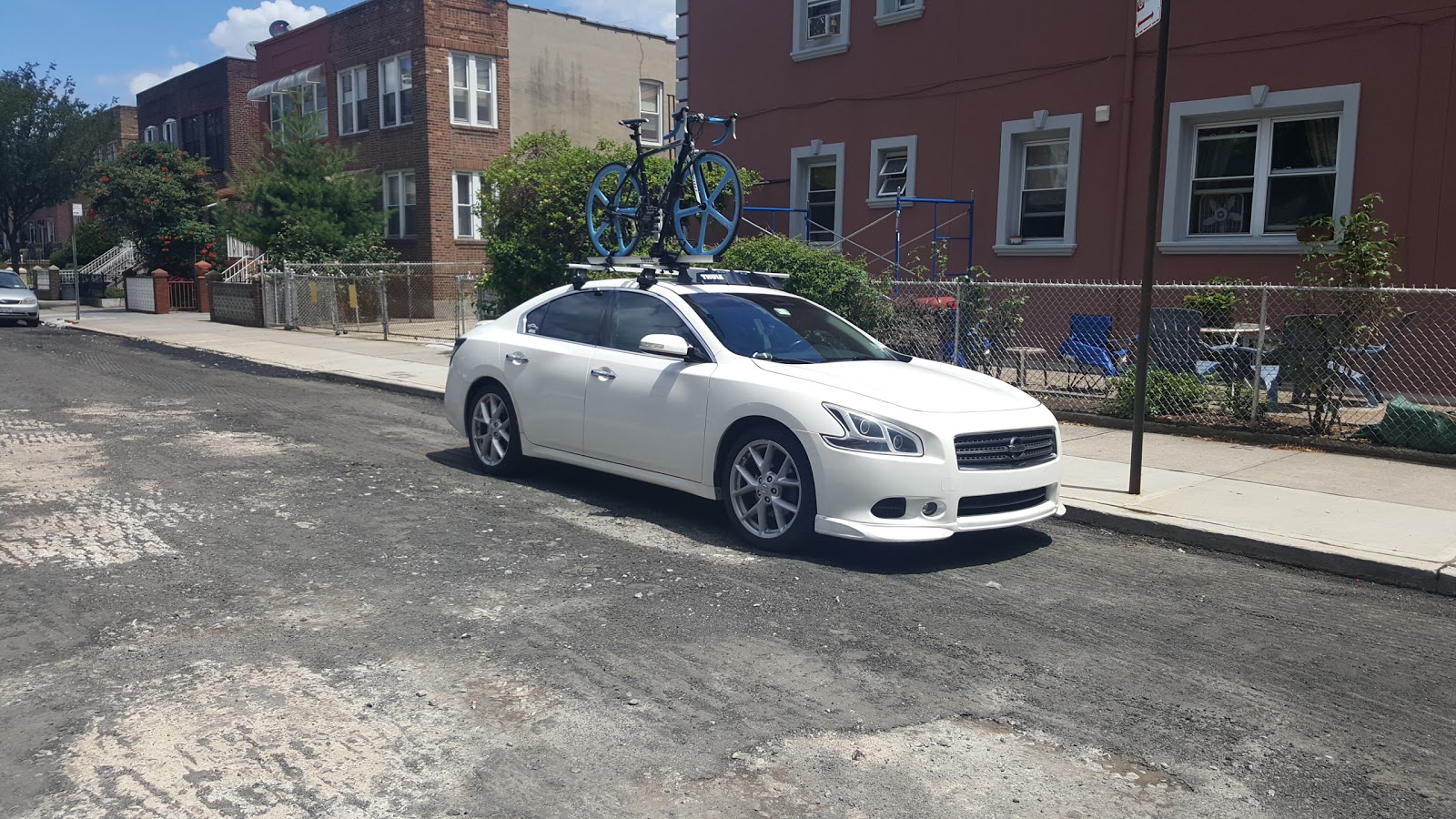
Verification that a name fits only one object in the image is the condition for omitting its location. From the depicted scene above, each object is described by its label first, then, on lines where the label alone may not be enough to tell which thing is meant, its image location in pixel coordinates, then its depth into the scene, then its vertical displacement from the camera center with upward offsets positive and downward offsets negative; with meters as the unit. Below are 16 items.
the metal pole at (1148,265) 7.88 +0.16
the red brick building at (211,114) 40.44 +5.72
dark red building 12.30 +2.10
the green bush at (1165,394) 10.92 -1.03
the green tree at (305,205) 27.48 +1.59
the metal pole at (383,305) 21.97 -0.64
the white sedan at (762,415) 6.21 -0.81
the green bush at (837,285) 13.16 -0.05
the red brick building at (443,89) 29.45 +5.01
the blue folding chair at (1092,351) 11.86 -0.69
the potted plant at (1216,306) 11.88 -0.18
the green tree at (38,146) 43.09 +4.60
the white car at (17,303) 28.30 -0.96
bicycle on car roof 9.58 +0.65
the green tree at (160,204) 34.12 +1.91
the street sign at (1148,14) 7.86 +1.89
